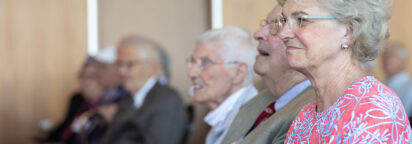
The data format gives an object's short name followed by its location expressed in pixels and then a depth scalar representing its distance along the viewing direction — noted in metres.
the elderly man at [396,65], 5.18
